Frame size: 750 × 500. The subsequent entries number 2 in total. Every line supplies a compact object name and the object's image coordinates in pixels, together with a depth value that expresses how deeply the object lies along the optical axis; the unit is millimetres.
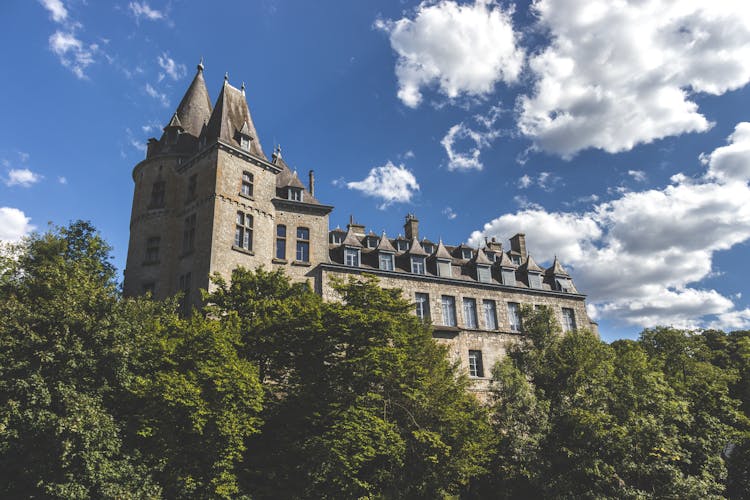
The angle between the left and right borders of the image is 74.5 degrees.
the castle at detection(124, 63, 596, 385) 27250
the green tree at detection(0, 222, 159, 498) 14883
